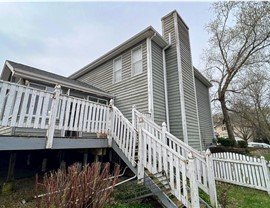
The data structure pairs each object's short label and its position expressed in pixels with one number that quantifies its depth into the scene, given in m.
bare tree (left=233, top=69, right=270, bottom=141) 19.83
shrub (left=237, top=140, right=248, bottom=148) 14.29
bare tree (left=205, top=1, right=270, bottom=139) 13.69
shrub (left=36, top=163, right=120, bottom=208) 1.90
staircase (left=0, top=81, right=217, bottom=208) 3.33
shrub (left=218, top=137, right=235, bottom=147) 13.45
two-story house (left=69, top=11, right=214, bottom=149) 7.91
